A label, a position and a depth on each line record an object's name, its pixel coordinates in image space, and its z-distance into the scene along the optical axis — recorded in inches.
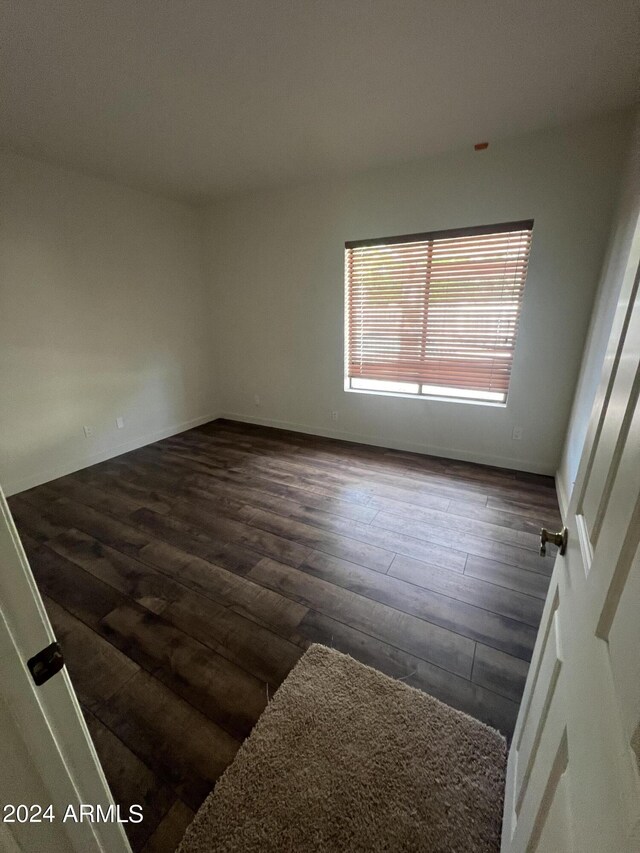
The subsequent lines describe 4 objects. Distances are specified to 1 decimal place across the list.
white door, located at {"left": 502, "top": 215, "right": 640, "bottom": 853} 13.6
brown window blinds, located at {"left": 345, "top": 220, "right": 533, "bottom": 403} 111.3
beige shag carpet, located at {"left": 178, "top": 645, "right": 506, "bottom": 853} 38.2
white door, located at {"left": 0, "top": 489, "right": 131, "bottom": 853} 19.3
